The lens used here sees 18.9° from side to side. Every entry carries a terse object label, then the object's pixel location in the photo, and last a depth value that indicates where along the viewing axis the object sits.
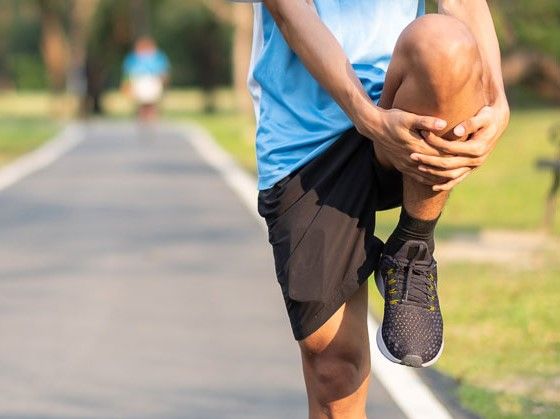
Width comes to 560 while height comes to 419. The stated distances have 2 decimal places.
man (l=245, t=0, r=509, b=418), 3.39
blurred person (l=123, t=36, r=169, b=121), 34.34
